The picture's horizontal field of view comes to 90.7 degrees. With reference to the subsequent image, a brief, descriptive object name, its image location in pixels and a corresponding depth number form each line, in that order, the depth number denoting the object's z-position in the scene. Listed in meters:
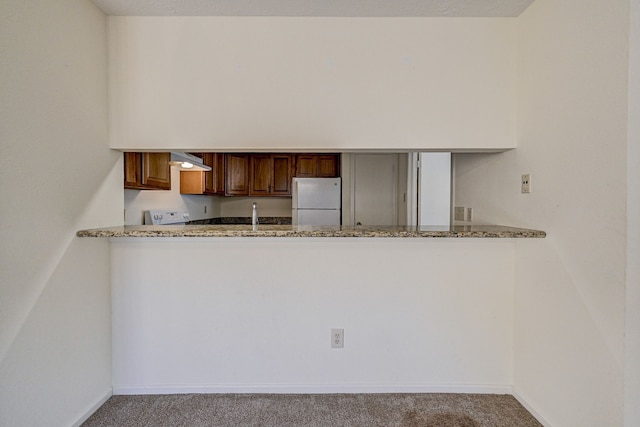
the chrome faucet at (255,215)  1.96
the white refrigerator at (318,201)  4.11
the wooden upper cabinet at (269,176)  4.49
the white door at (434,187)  3.18
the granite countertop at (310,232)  1.63
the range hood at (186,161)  2.52
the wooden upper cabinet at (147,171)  2.16
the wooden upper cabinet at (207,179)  3.69
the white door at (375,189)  3.84
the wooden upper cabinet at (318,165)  4.36
